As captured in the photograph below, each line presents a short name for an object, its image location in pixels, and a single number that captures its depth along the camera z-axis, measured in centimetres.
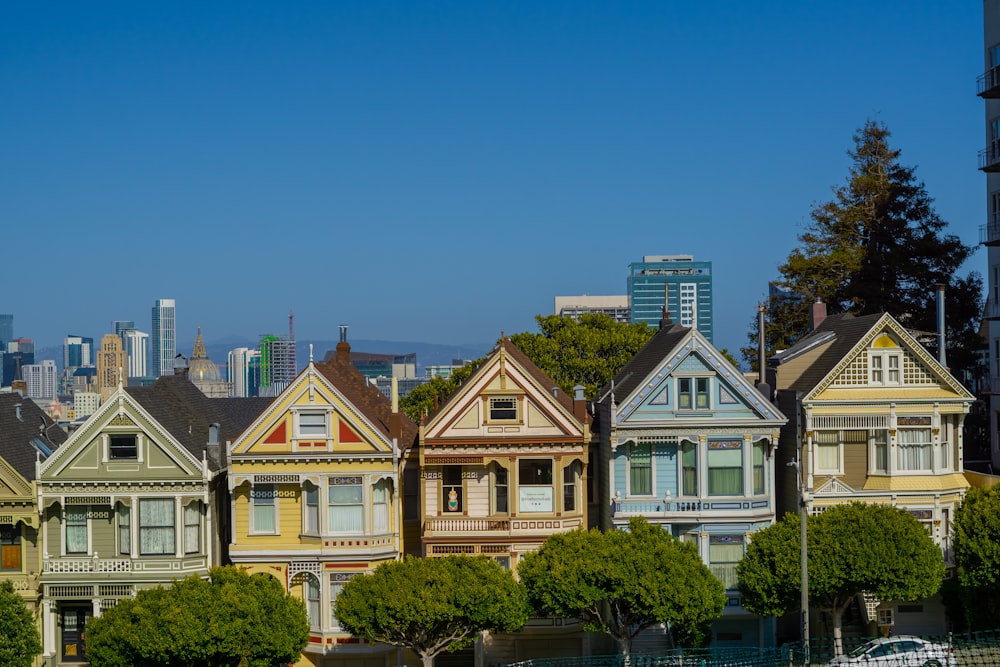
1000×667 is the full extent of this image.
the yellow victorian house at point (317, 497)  4509
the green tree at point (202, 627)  3897
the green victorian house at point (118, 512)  4509
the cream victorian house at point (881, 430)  4622
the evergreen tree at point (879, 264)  6655
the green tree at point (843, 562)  4188
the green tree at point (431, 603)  4044
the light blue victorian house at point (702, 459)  4538
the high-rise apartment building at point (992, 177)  5447
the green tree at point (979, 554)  4319
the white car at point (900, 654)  3834
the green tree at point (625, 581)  4084
